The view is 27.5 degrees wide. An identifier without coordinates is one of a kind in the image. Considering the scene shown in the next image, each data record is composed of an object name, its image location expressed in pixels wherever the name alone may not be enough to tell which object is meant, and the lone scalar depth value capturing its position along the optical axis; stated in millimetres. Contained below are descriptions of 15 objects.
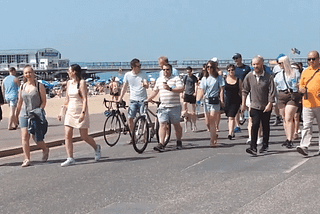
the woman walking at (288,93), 11977
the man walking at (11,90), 18234
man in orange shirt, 10656
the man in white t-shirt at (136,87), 13139
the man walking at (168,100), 12094
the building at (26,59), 154125
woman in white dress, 10617
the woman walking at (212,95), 12703
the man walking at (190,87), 16516
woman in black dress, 14086
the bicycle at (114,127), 13777
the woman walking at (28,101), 10914
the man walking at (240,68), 14477
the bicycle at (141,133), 11914
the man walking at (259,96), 11164
